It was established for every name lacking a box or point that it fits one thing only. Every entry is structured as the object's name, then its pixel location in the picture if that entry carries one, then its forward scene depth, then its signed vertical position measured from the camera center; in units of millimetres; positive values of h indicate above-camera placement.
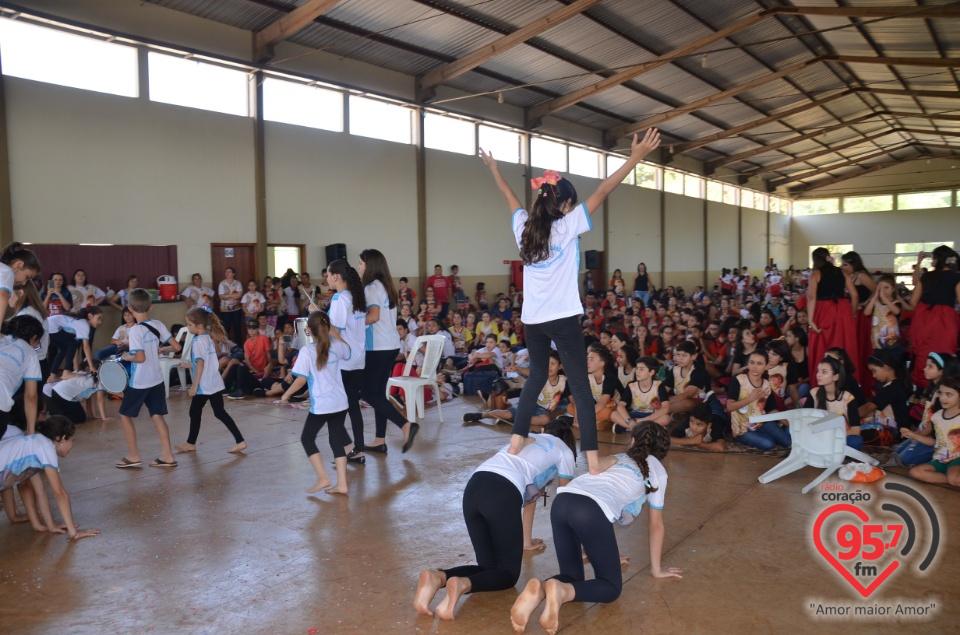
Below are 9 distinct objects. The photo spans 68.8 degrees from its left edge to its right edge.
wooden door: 11156 +480
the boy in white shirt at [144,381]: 5062 -652
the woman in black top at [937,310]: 6238 -293
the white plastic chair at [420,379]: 6812 -918
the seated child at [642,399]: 6090 -1030
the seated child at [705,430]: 5586 -1206
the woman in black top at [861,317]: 6742 -378
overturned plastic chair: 4465 -1056
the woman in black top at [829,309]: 6410 -273
